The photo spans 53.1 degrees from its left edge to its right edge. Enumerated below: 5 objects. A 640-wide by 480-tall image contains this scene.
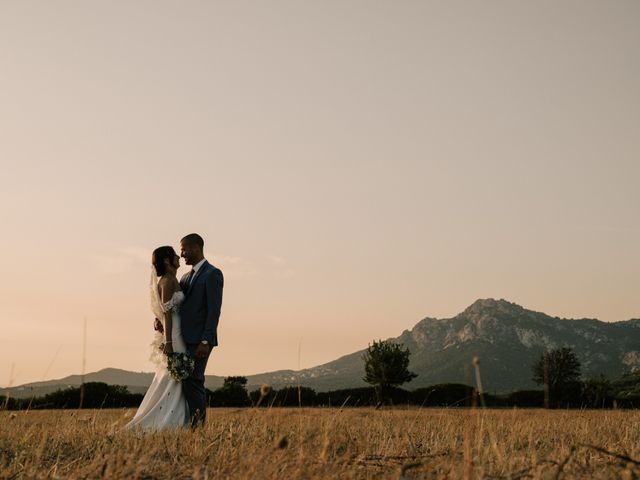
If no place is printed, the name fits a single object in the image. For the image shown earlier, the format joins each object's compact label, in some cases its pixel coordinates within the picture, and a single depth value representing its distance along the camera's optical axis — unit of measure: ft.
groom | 28.04
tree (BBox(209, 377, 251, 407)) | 111.24
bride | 27.91
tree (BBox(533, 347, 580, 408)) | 116.26
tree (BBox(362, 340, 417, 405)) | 151.12
